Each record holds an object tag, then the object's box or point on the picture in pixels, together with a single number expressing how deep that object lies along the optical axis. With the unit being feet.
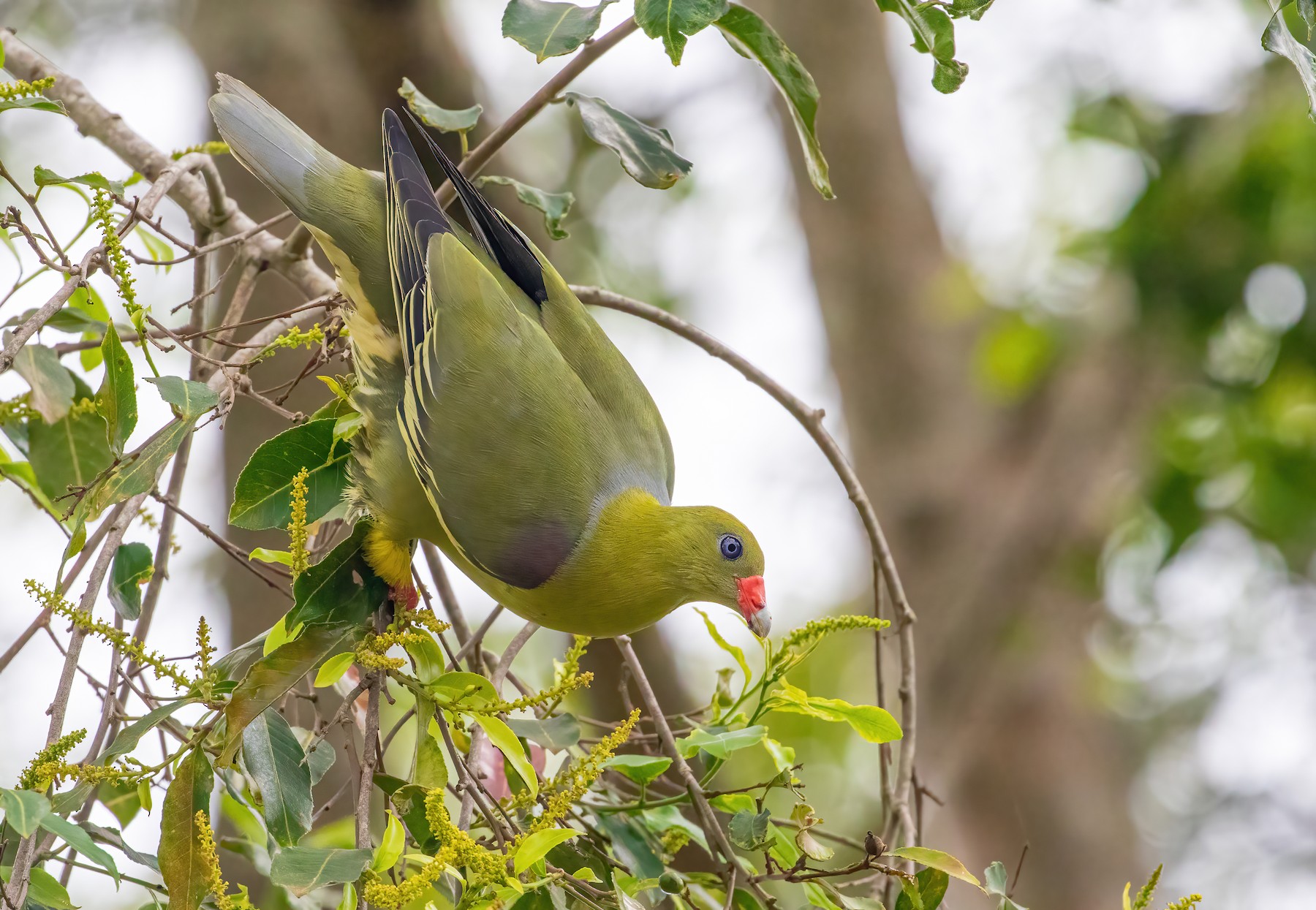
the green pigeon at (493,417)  25.62
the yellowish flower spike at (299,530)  25.24
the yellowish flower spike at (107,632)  25.20
